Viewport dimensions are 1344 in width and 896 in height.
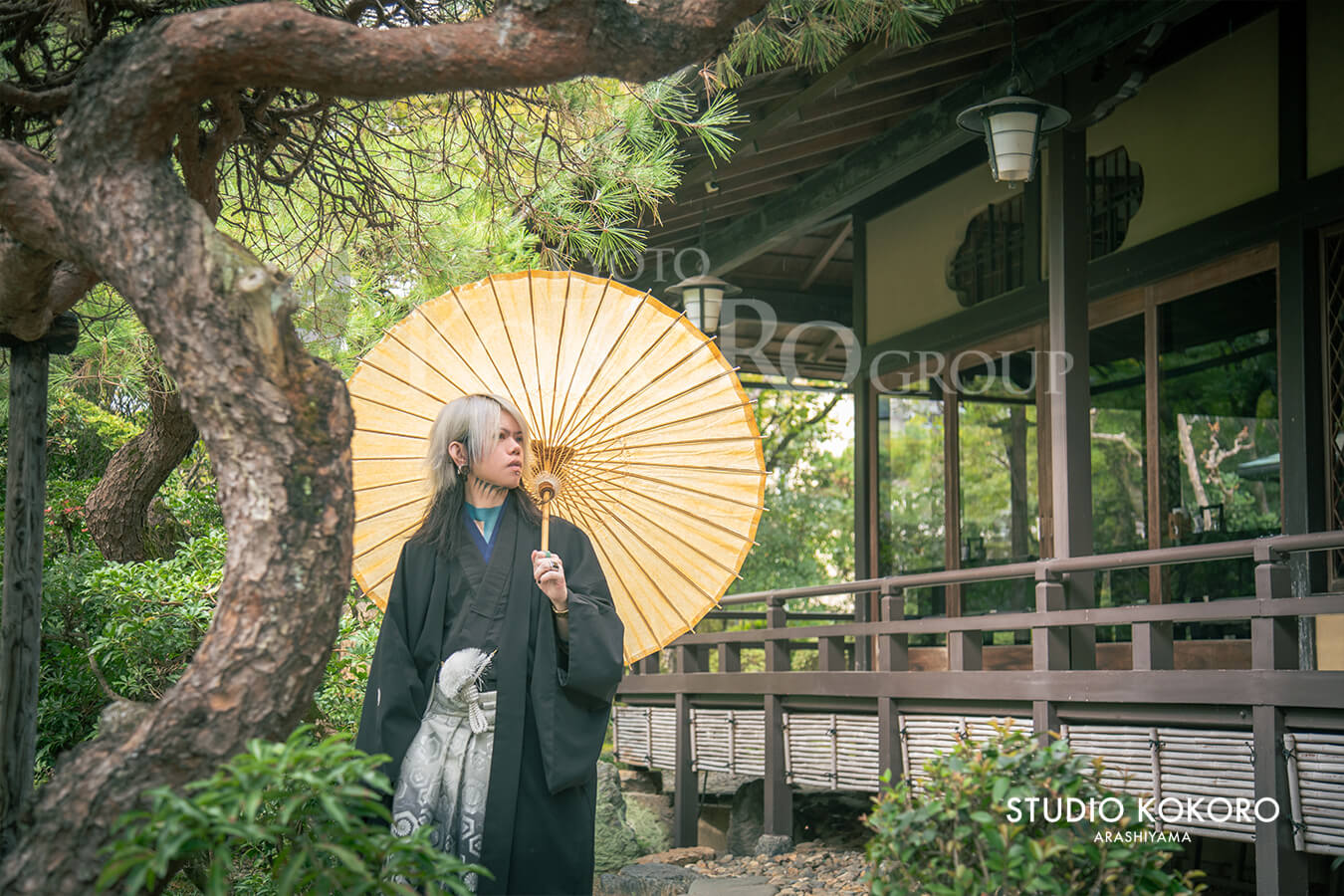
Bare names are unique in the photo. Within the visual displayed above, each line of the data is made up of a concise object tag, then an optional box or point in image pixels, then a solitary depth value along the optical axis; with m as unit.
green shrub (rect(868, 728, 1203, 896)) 2.56
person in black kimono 3.09
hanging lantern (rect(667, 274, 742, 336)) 7.93
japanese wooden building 4.70
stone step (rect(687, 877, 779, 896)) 6.00
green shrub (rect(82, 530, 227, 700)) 4.40
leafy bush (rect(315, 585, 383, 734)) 4.60
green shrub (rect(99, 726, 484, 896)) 1.99
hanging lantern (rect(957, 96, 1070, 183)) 5.46
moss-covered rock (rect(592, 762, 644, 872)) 7.12
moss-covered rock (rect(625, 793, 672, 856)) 7.84
